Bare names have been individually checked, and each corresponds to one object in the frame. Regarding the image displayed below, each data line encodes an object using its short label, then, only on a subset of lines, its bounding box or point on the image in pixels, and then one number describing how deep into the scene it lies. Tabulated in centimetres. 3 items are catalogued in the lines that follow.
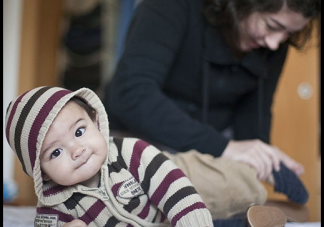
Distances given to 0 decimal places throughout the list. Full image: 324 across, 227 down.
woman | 101
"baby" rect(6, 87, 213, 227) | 70
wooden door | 230
